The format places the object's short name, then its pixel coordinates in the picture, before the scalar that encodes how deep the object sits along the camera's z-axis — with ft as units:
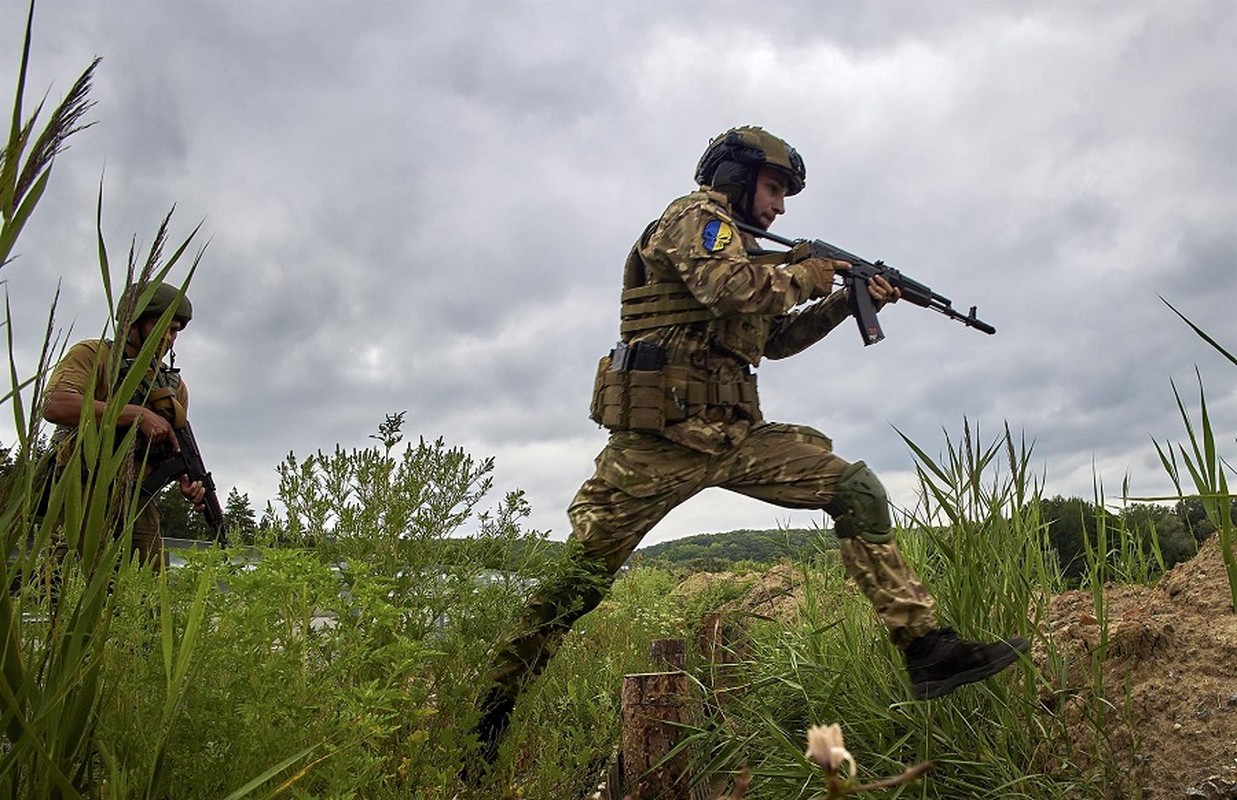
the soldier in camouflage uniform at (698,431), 11.33
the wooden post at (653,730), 11.51
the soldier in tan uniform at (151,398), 12.57
